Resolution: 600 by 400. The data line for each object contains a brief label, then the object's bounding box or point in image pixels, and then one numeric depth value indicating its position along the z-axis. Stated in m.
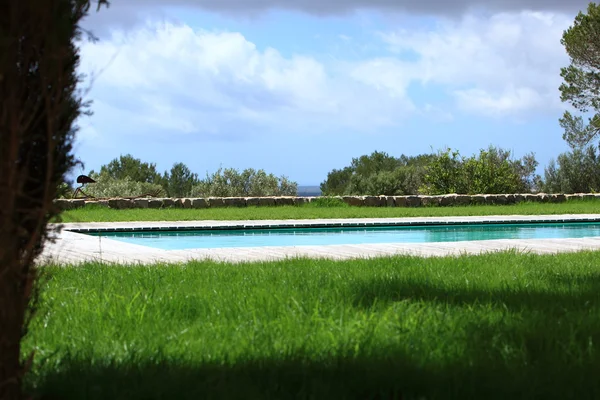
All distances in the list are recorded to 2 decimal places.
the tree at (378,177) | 39.39
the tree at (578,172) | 32.94
